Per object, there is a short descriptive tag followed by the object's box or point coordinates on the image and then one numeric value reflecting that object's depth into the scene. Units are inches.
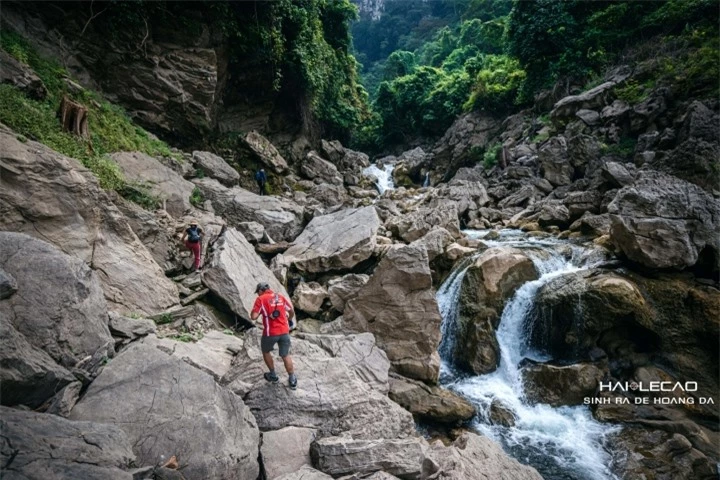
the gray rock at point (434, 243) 539.2
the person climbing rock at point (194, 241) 391.5
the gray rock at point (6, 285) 191.9
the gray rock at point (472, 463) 224.2
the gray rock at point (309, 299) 449.7
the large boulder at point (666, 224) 400.5
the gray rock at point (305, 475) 192.9
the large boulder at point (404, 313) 392.5
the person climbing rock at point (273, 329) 247.8
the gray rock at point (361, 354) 306.7
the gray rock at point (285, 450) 207.7
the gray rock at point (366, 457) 208.5
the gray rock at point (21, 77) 384.8
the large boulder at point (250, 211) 585.0
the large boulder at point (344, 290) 450.6
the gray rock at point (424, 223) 633.0
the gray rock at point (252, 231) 532.7
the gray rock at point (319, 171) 1058.1
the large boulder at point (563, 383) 379.9
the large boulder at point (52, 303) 201.9
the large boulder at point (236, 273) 362.6
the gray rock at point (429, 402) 353.7
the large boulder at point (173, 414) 177.3
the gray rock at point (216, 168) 678.5
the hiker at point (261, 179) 818.2
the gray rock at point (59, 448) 126.9
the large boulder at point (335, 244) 505.4
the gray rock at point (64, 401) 172.2
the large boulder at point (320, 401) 243.4
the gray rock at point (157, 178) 470.9
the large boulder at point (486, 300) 438.3
